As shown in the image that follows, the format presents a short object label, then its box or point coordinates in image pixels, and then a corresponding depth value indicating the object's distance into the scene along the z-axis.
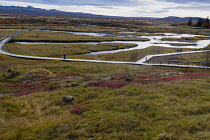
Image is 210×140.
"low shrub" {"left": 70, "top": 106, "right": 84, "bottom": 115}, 16.73
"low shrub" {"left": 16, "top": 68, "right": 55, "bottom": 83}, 33.18
